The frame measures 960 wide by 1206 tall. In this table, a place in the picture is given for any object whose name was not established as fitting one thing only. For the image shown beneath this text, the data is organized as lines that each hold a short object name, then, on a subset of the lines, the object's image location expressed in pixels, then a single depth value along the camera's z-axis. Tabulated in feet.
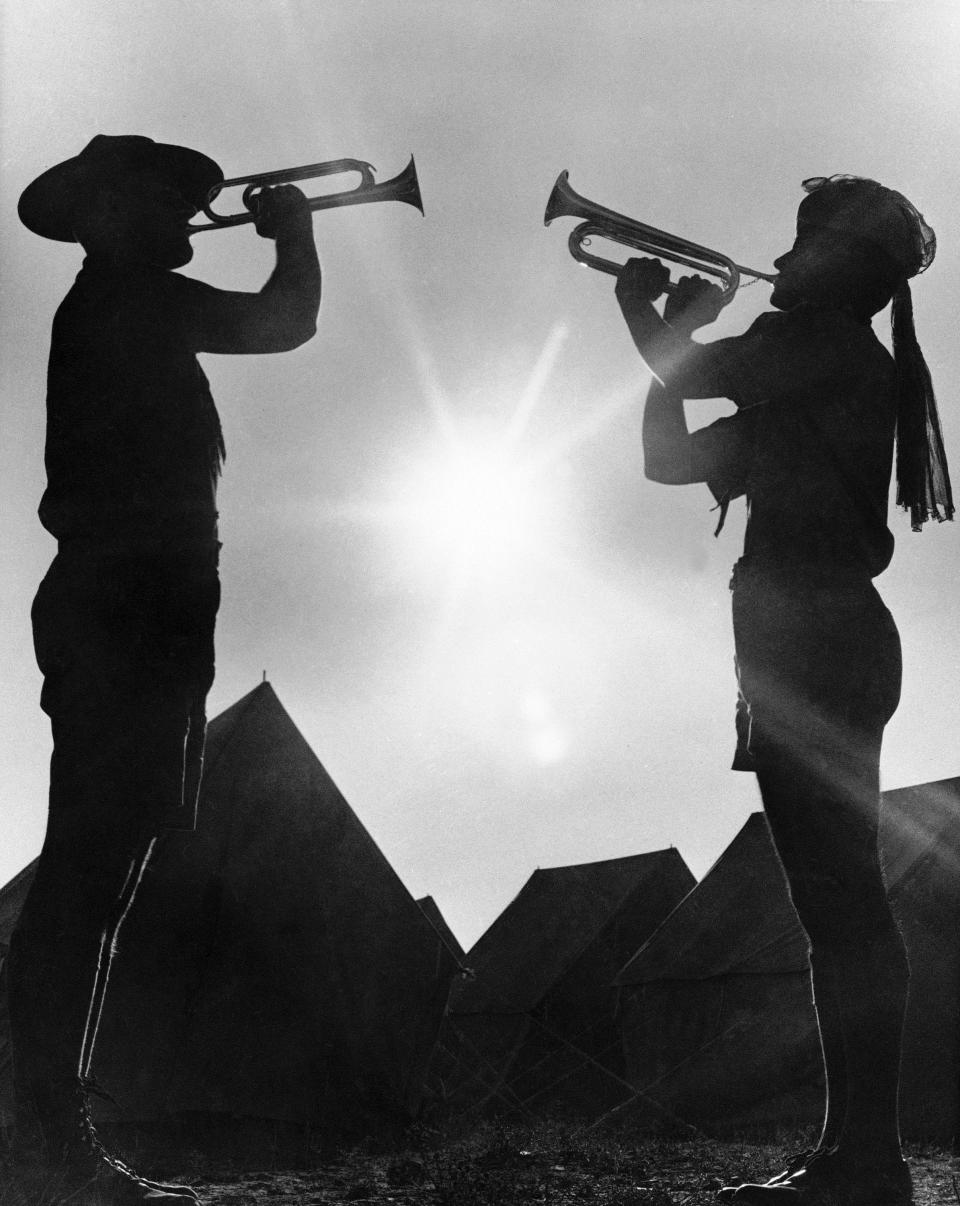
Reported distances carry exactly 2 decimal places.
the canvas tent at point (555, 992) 59.93
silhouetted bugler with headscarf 9.57
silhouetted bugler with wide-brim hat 8.71
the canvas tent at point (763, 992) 33.30
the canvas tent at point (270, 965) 29.32
